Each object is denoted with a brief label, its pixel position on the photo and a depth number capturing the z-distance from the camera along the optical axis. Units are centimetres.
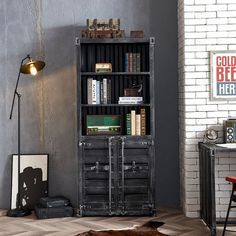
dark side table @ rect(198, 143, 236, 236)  492
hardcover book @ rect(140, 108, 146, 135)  591
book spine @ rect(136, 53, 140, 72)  596
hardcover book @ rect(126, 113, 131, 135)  591
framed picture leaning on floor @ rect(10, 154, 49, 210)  620
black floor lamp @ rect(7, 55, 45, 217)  588
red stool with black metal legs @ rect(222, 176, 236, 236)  472
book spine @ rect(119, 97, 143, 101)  589
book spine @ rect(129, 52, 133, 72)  595
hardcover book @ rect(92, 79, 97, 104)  588
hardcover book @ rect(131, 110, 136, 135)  589
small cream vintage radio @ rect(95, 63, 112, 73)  591
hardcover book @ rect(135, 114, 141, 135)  589
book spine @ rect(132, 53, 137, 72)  596
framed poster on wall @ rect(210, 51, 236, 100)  570
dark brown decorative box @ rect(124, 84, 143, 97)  598
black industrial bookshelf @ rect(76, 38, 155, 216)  584
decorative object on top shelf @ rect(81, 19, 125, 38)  586
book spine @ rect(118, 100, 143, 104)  588
